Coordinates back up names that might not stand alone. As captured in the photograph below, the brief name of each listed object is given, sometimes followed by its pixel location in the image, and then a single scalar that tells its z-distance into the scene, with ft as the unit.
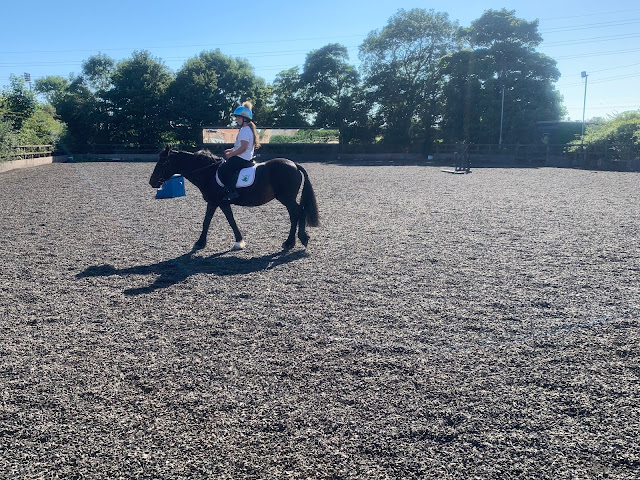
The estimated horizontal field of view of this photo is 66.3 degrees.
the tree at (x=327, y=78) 150.30
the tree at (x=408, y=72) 139.54
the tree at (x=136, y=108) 139.74
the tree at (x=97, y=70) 234.58
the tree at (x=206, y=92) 142.72
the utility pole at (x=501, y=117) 122.42
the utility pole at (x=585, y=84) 113.50
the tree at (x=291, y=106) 154.30
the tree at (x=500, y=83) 125.37
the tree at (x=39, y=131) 94.22
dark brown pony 24.73
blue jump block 45.88
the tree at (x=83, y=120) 134.45
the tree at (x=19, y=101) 93.09
